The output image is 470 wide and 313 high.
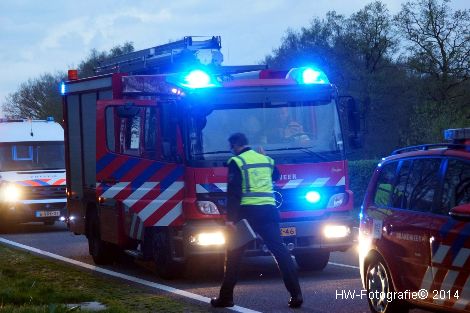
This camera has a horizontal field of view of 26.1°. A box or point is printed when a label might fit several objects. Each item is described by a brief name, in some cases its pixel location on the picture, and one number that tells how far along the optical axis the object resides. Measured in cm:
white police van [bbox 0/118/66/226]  2441
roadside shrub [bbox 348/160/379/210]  2939
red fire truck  1276
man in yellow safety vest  1058
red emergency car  774
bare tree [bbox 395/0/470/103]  5331
